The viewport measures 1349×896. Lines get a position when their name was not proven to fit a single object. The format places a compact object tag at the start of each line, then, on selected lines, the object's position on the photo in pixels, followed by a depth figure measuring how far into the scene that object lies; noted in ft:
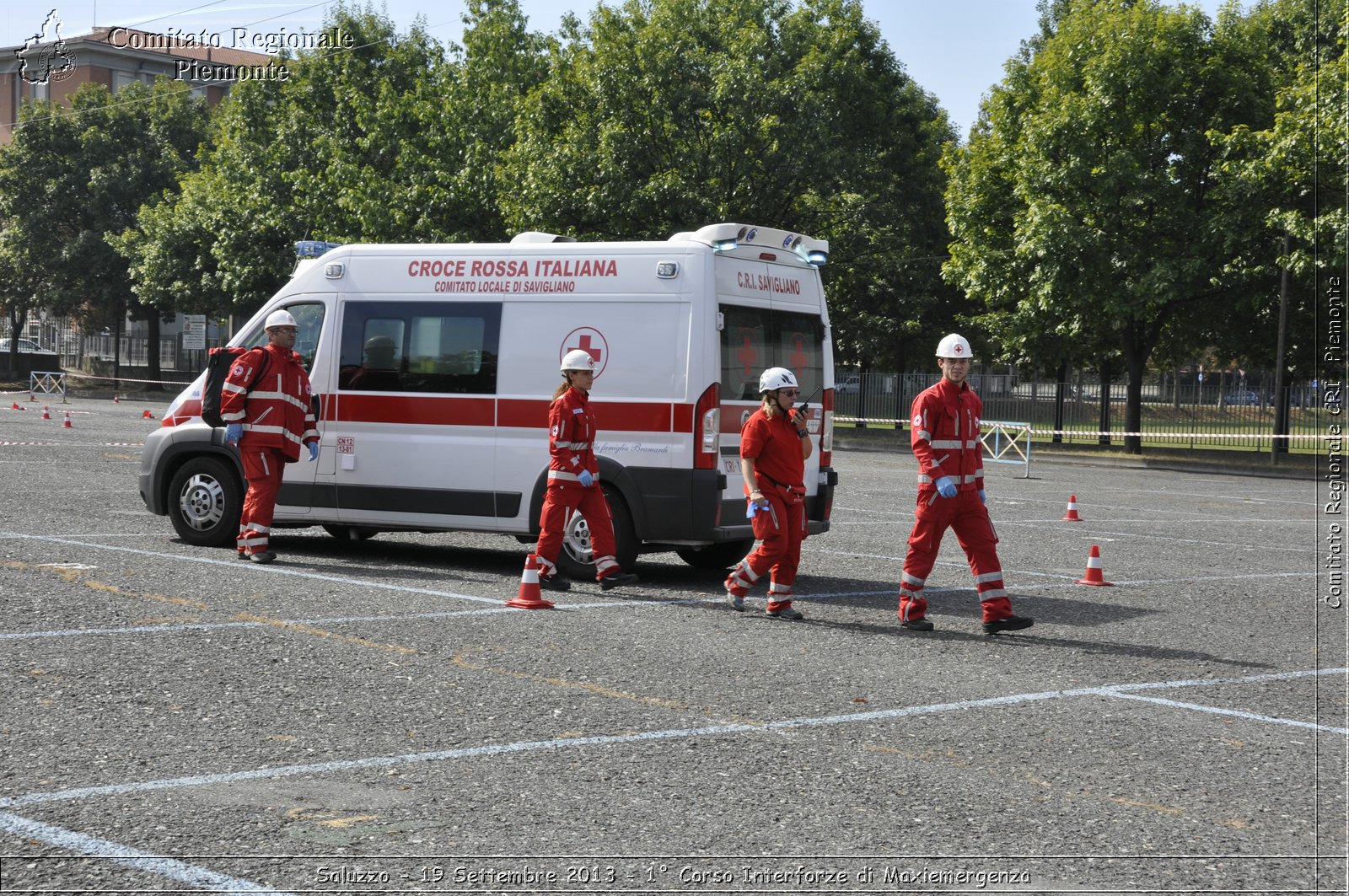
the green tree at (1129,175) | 114.01
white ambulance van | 35.22
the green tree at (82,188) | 196.24
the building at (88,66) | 241.76
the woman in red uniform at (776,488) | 31.58
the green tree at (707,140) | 120.06
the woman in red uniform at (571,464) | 33.86
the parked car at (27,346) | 219.41
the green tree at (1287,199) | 96.63
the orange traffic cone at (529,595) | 31.53
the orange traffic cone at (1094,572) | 38.45
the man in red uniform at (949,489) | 30.19
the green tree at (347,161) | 139.54
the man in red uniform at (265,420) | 37.27
